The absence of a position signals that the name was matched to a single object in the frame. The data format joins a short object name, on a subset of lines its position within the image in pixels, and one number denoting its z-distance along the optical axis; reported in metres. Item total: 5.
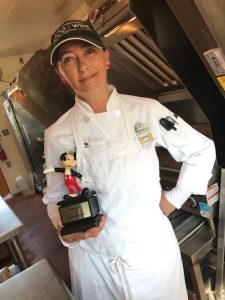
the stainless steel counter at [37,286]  0.93
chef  0.99
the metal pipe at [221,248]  1.41
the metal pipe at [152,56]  1.42
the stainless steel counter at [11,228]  1.62
